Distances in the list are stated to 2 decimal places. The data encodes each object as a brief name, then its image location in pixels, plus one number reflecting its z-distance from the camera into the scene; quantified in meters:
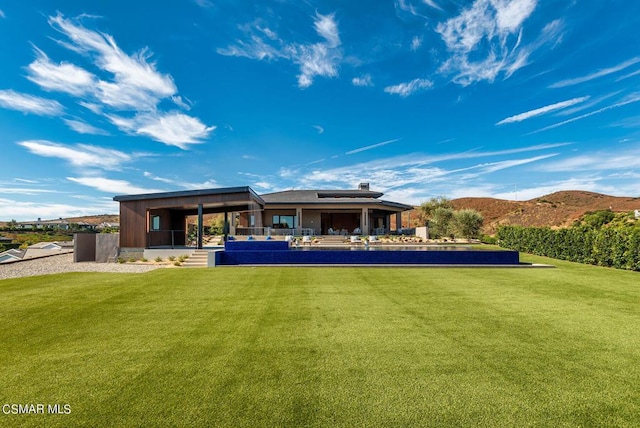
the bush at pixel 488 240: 26.57
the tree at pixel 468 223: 29.12
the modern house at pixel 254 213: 17.12
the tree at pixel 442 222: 31.52
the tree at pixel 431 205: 39.62
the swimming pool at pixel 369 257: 13.84
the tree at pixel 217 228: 32.12
